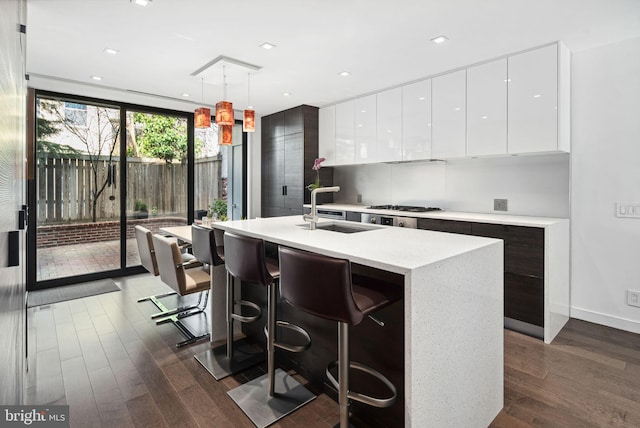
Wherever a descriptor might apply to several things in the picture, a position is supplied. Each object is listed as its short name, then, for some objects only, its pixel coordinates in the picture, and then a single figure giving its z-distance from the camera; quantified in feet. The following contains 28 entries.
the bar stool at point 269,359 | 6.31
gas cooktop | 13.31
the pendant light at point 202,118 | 11.10
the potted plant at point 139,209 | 15.98
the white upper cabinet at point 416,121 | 12.84
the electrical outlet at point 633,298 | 9.55
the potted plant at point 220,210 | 12.35
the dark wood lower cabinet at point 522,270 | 9.35
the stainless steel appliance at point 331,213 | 15.60
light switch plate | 9.45
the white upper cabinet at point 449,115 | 11.76
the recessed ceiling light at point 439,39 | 9.43
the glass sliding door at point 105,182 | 13.85
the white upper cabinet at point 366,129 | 14.90
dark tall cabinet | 17.12
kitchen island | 4.54
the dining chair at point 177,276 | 8.82
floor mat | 12.28
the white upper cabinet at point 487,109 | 10.77
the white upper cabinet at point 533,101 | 9.78
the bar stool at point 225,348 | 7.63
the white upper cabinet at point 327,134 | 16.86
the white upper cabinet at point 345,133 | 15.90
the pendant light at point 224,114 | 10.73
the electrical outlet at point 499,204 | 12.09
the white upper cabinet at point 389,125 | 13.89
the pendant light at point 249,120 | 11.35
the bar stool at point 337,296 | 4.68
